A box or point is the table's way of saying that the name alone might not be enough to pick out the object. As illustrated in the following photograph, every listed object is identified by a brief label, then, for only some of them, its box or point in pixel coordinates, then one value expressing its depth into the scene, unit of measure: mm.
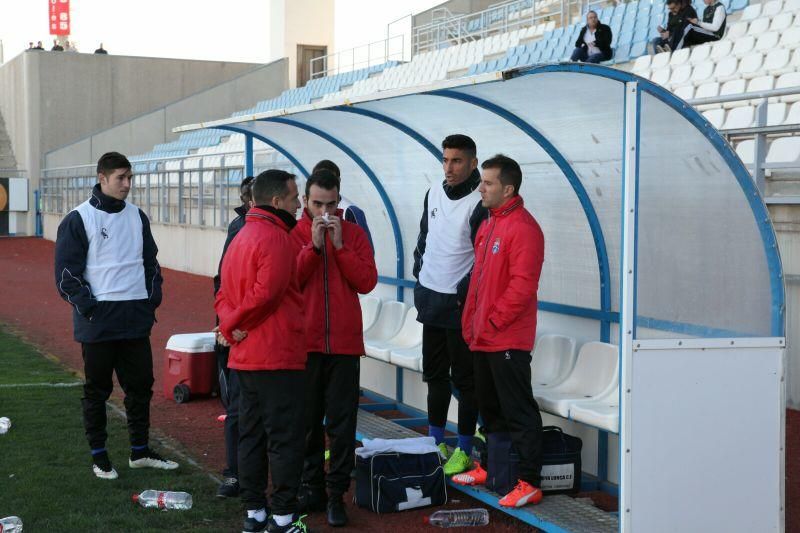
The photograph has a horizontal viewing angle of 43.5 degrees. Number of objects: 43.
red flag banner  42438
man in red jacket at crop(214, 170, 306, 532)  4746
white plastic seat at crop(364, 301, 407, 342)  8398
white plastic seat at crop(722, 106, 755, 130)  10195
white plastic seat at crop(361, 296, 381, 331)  8648
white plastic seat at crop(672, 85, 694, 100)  11703
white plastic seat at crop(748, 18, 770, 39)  12911
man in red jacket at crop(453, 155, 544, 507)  5027
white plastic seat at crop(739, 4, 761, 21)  13805
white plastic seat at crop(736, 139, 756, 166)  9386
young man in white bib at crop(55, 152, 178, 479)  5906
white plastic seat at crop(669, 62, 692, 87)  12438
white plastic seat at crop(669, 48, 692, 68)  13109
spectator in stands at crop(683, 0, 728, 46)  13176
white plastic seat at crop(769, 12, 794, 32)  12617
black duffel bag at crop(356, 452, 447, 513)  5621
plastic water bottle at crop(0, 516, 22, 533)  4960
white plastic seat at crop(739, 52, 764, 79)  11578
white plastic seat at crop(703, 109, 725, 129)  10602
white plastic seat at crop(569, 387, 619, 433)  5082
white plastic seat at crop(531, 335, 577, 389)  6391
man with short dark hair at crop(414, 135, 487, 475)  5707
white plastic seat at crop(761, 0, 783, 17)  13367
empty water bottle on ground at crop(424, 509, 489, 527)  5387
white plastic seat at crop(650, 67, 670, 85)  12972
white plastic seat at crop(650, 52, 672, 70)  13453
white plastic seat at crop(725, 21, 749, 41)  13274
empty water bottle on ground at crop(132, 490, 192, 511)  5547
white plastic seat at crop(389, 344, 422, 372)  7207
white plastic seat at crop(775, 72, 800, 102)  10341
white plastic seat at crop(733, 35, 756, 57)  12320
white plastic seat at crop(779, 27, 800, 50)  11883
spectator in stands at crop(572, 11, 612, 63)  15109
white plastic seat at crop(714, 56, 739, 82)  11812
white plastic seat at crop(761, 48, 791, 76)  11297
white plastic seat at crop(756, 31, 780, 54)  12203
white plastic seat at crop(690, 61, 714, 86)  12125
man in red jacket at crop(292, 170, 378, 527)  5281
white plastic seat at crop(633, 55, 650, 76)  13874
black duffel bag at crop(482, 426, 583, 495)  5422
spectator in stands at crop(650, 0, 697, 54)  13397
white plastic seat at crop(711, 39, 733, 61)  12608
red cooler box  8555
